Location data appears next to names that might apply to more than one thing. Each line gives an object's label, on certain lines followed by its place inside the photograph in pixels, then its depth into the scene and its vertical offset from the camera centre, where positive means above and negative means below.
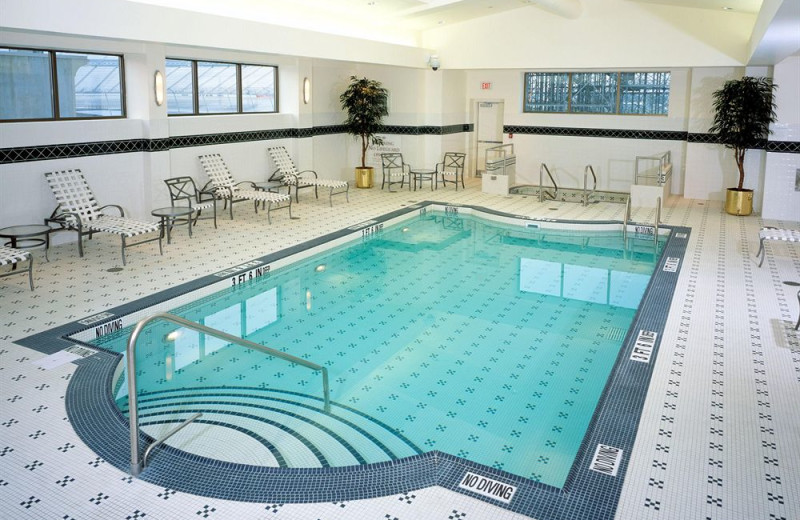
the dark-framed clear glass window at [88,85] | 9.91 +1.04
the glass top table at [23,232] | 8.22 -0.91
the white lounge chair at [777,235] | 8.97 -0.95
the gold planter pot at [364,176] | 16.00 -0.41
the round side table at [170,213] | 9.70 -0.79
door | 17.31 +0.86
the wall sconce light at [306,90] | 14.45 +1.40
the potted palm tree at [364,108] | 15.44 +1.12
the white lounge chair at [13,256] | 7.29 -1.06
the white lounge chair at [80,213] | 9.05 -0.78
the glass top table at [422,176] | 15.45 -0.39
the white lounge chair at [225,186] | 11.71 -0.51
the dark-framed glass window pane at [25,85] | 9.11 +0.94
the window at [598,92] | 15.23 +1.53
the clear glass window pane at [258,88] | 13.59 +1.37
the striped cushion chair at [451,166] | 16.42 -0.17
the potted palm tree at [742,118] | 11.99 +0.76
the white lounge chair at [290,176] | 13.39 -0.36
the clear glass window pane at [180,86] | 11.96 +1.22
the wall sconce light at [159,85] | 10.77 +1.10
